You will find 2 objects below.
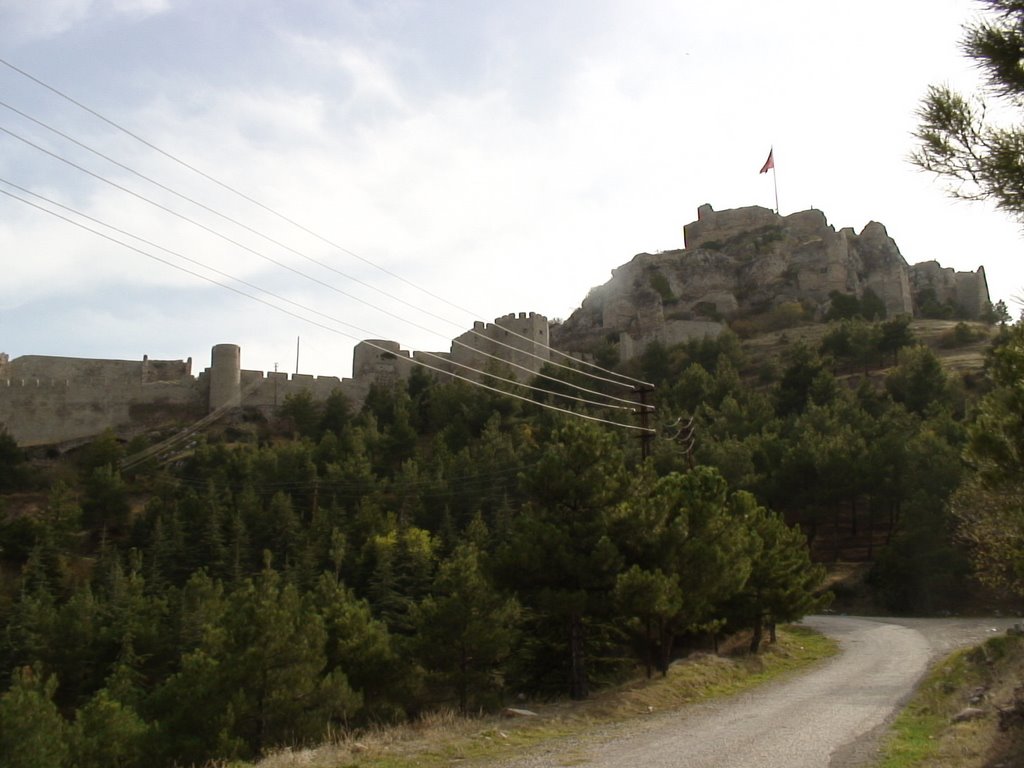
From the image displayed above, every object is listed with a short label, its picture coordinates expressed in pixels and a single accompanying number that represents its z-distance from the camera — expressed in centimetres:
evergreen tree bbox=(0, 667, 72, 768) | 1633
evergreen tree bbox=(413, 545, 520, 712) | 1736
